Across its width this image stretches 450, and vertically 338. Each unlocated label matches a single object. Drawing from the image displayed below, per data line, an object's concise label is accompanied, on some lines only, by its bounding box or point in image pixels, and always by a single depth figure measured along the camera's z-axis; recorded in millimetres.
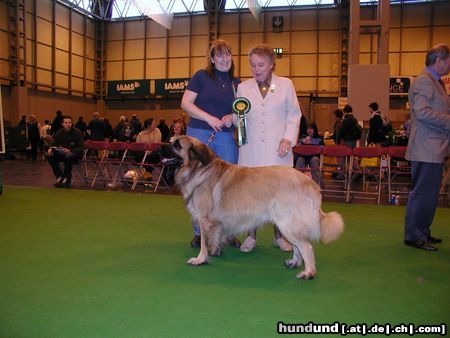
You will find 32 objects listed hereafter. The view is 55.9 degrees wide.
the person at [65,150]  8508
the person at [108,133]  14942
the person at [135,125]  15441
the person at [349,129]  9867
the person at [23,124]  15977
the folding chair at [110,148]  8570
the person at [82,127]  16906
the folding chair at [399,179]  7301
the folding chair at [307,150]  7816
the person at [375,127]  9758
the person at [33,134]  15750
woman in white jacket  3654
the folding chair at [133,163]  8380
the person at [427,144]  3982
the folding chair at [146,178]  8109
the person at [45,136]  17141
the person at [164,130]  13047
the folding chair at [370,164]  7344
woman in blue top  3840
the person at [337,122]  10525
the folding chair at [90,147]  8852
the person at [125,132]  13212
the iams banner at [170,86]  21391
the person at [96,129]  13422
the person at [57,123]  15270
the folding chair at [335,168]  7566
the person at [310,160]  9047
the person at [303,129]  10867
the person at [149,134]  9562
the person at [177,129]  9062
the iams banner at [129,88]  22156
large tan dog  3137
